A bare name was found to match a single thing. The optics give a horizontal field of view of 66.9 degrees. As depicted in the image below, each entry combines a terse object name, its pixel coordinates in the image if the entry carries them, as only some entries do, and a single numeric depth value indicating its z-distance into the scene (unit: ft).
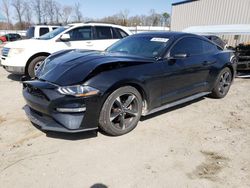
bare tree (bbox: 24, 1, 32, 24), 174.61
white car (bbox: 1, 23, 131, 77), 18.03
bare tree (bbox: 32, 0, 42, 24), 167.97
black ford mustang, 8.29
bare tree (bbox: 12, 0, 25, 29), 171.86
